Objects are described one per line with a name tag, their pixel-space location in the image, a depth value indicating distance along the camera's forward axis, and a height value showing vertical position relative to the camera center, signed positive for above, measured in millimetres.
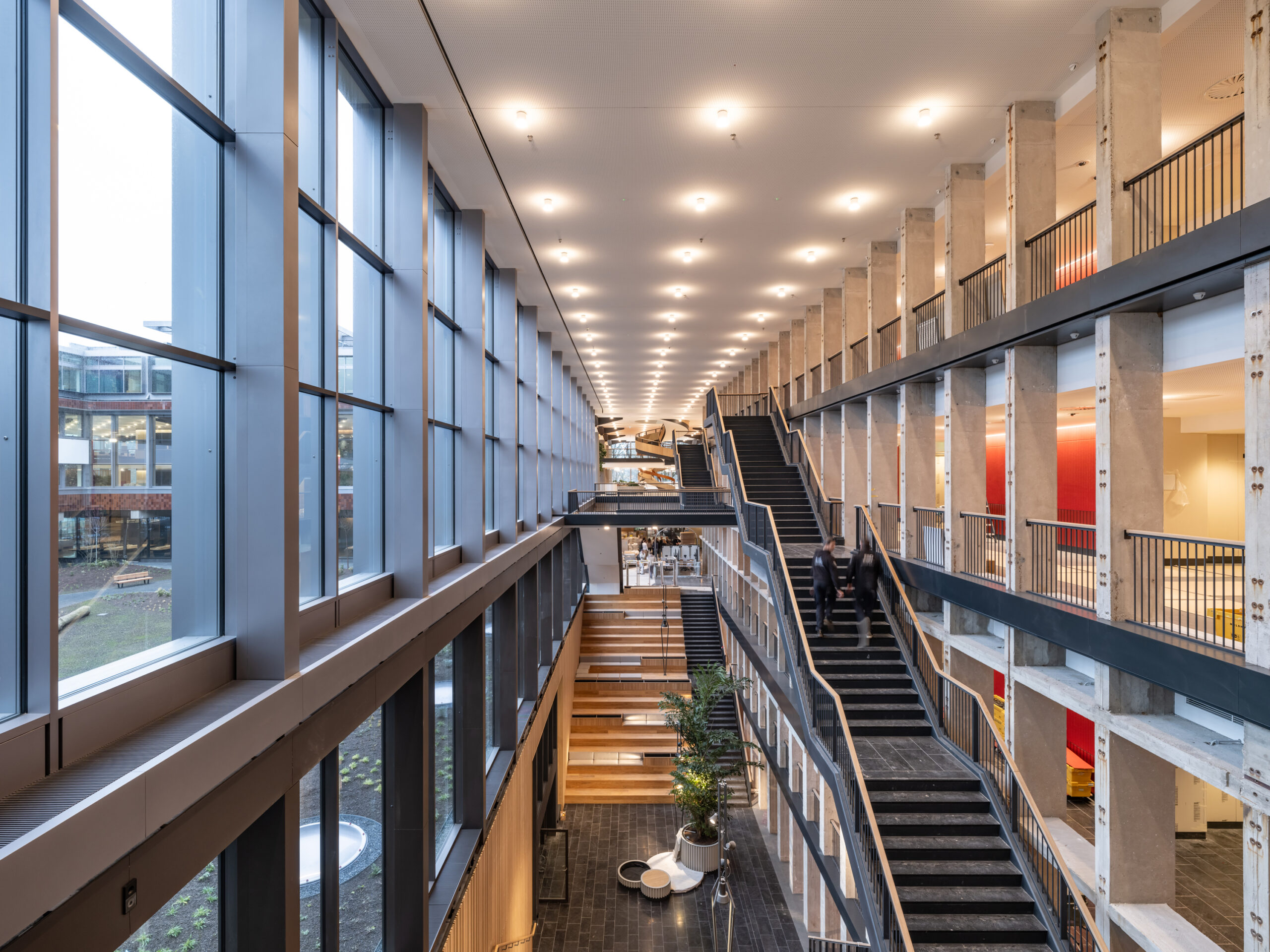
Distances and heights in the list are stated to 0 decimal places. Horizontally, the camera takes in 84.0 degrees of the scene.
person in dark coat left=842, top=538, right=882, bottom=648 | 12445 -1878
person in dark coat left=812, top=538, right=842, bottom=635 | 12328 -1886
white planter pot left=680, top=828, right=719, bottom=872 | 17750 -9585
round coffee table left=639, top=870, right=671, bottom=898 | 16484 -9580
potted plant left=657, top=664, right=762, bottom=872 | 17984 -7557
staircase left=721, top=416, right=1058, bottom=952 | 8633 -4685
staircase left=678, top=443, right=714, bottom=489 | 33875 +572
